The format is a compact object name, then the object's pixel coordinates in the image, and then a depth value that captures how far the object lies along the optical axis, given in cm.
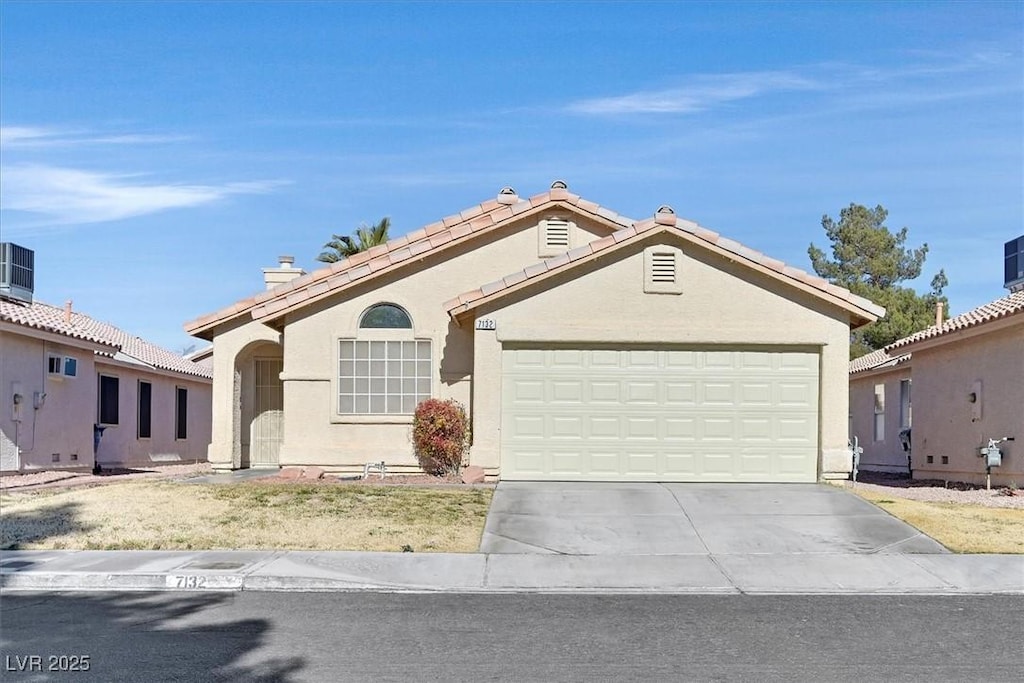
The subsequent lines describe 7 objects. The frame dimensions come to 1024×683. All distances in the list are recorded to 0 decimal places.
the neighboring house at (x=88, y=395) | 2055
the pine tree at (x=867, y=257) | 4791
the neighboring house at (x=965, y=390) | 1866
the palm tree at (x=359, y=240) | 4141
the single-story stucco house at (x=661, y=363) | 1788
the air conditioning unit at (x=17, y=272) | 2192
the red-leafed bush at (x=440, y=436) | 1875
